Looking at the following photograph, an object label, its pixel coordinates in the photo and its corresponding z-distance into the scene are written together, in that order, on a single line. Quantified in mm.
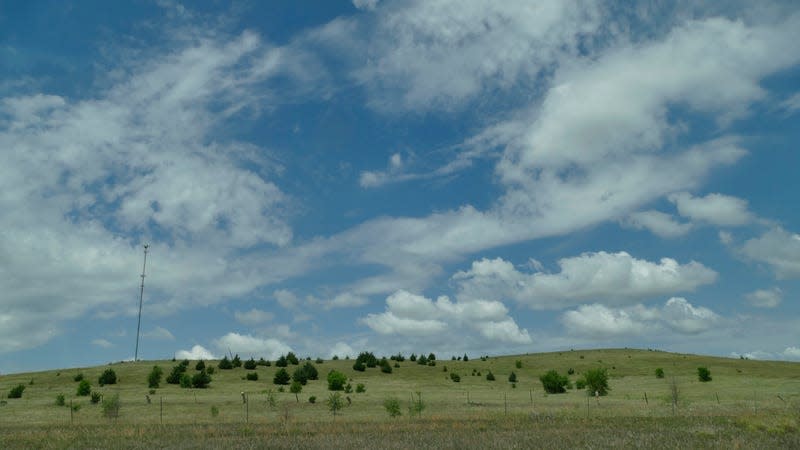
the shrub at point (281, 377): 81656
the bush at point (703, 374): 83188
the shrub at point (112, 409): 46594
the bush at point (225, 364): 94844
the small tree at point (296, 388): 65312
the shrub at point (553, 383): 76875
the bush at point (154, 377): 75856
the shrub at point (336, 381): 74000
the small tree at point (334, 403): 48219
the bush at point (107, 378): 77881
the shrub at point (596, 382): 71375
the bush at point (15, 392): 65062
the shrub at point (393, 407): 46906
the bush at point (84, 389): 66438
